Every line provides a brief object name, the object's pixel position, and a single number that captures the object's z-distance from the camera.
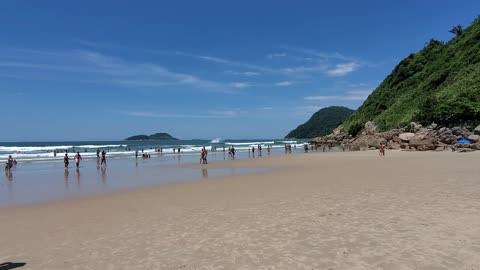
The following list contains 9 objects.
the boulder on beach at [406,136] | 48.38
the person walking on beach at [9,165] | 31.78
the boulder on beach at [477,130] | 41.06
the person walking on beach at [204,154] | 38.47
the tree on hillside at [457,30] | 87.55
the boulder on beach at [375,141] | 56.94
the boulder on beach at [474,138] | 38.94
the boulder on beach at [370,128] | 70.75
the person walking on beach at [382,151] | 39.91
